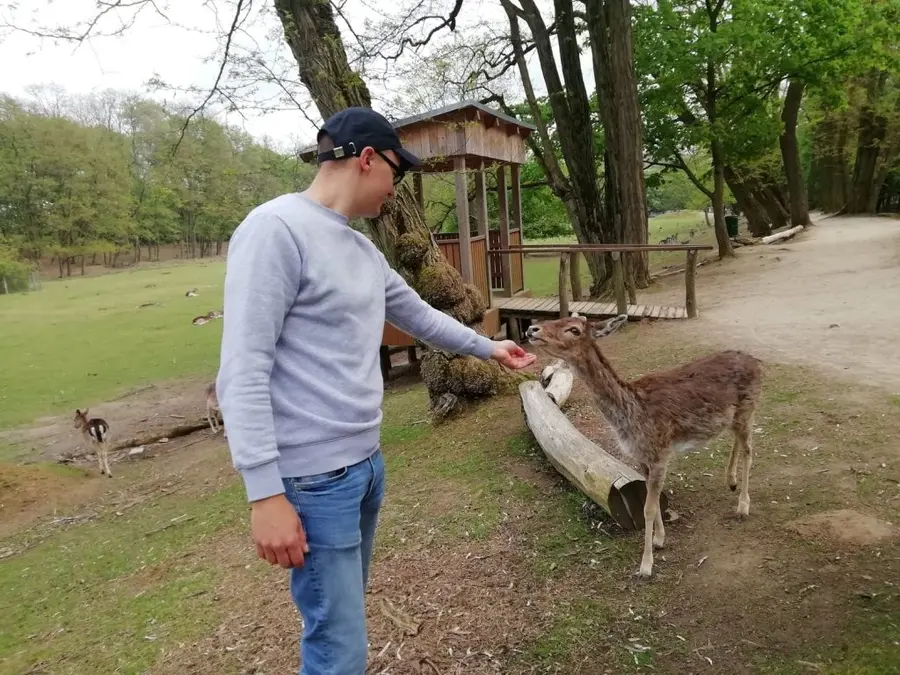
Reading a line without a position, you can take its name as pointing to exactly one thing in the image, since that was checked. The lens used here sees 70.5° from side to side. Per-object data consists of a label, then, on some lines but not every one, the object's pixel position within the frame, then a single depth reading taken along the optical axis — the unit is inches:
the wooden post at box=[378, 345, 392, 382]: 495.4
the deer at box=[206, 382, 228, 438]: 452.4
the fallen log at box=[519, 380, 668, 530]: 156.5
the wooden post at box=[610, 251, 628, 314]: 428.9
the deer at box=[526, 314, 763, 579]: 147.6
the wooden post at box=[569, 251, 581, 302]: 498.9
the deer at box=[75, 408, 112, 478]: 368.8
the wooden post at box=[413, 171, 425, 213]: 512.4
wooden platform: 428.8
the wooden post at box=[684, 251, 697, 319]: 413.5
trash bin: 1177.3
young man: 68.7
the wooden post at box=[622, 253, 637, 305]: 489.0
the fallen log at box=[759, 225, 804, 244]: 879.7
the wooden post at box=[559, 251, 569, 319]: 435.8
